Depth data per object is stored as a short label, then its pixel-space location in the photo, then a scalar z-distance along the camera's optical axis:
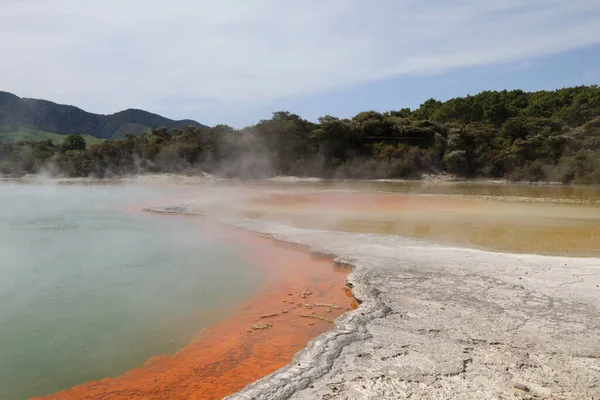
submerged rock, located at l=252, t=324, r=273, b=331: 5.76
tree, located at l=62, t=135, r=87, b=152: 51.00
